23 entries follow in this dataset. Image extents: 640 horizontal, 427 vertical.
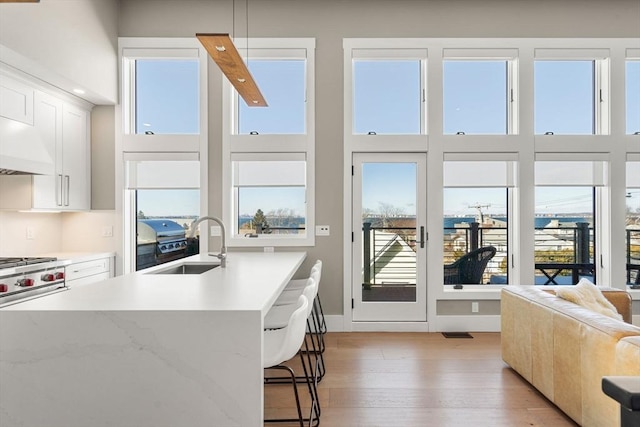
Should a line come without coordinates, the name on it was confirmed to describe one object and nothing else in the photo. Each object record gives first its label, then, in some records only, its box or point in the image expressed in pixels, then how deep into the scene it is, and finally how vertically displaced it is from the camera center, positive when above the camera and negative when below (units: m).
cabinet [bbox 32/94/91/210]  3.63 +0.58
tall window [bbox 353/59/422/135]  4.42 +1.34
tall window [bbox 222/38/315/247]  4.33 +0.70
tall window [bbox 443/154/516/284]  4.39 -0.03
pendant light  2.34 +1.02
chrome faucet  2.91 -0.32
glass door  4.36 -0.26
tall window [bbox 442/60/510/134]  4.42 +1.35
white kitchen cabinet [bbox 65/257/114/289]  3.54 -0.58
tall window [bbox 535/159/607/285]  4.38 -0.14
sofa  1.97 -0.81
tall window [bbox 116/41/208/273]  4.34 +0.76
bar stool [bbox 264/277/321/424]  2.35 -0.70
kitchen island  1.52 -0.60
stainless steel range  2.81 -0.51
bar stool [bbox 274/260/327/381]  2.96 -0.67
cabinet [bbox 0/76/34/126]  3.18 +0.97
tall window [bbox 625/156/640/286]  4.41 -0.27
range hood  3.11 +0.55
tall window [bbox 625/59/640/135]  4.40 +1.33
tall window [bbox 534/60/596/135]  4.42 +1.36
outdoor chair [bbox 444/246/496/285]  4.45 -0.63
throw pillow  2.52 -0.57
